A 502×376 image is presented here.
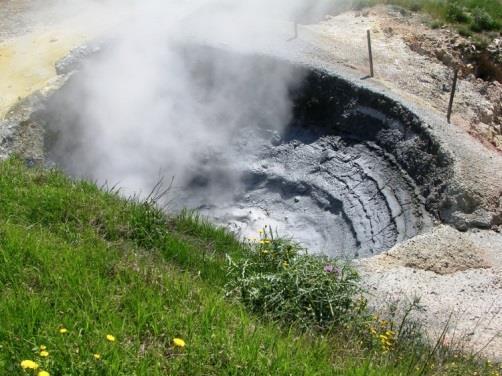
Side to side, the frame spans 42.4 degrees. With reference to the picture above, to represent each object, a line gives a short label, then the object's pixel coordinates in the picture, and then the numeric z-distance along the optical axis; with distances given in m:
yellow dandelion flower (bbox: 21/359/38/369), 3.03
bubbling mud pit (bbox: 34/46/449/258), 9.98
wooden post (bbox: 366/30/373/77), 11.63
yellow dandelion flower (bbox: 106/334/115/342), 3.46
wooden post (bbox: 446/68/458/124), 10.66
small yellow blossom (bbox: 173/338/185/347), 3.53
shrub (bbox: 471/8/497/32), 13.89
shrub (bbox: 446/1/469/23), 14.02
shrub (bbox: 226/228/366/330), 5.28
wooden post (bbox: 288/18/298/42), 12.65
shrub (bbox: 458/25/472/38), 13.62
